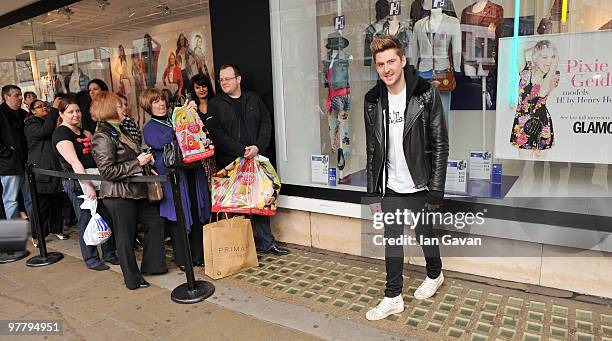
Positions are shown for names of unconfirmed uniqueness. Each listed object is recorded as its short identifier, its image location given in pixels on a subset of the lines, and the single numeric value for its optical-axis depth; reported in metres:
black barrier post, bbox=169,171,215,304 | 3.35
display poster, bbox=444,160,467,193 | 3.76
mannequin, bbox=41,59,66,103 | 8.23
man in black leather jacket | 2.86
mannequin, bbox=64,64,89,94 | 7.71
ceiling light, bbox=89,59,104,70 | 7.39
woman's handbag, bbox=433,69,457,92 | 4.03
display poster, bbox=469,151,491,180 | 3.87
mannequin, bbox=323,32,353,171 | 4.56
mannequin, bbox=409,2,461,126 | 4.01
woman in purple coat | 3.65
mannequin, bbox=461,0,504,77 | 3.81
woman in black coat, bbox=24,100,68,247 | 4.60
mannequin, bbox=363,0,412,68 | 4.16
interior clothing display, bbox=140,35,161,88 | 6.47
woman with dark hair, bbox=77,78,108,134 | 5.56
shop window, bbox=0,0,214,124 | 5.91
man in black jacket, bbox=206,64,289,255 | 3.93
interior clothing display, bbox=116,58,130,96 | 7.03
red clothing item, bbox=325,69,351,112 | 4.61
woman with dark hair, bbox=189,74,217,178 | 4.54
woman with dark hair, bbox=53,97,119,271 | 3.86
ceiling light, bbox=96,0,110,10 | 6.58
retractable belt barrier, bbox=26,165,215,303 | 3.35
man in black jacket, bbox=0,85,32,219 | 4.88
